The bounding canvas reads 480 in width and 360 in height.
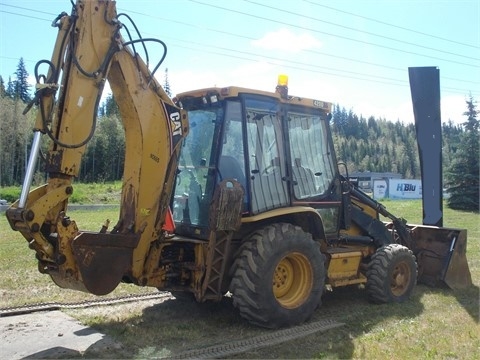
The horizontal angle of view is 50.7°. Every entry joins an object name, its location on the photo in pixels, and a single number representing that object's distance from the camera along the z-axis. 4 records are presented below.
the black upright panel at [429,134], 8.95
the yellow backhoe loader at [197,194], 4.88
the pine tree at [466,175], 30.08
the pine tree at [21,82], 77.62
